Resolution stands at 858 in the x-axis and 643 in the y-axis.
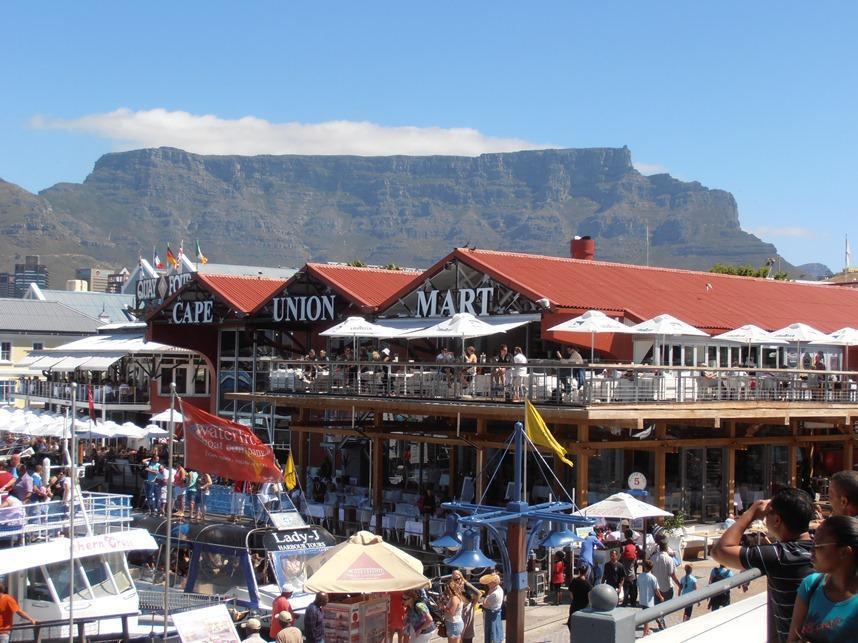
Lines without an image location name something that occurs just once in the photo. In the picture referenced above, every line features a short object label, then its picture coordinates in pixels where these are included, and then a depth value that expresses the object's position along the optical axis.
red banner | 18.64
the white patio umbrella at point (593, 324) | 24.83
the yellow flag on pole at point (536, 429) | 20.91
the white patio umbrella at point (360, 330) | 30.20
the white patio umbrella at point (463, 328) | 26.61
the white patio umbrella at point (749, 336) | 28.48
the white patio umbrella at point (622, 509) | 21.16
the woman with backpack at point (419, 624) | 16.83
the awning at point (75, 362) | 46.91
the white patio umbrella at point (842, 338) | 30.08
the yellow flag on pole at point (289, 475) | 25.83
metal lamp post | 18.14
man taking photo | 6.71
